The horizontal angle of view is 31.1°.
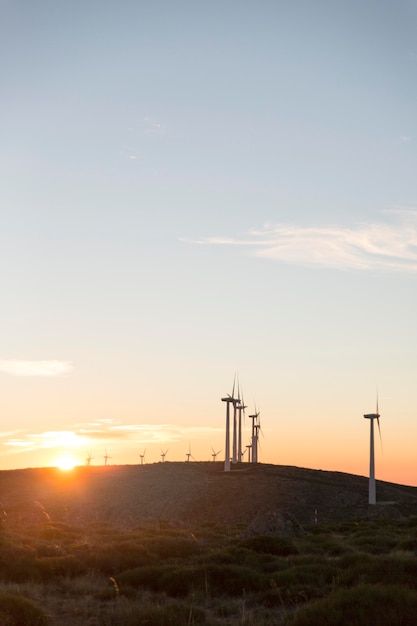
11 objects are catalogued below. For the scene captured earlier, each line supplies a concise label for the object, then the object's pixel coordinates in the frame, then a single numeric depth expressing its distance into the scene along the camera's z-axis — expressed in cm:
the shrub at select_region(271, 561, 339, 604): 2533
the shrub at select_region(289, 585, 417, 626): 1917
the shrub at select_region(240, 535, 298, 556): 3838
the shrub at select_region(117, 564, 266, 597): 2717
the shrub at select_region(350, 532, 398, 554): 4031
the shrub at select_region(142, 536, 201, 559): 3634
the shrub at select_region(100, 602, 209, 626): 2047
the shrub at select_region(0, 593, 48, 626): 2052
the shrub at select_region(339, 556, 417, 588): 2511
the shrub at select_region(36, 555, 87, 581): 3066
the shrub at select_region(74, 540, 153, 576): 3244
